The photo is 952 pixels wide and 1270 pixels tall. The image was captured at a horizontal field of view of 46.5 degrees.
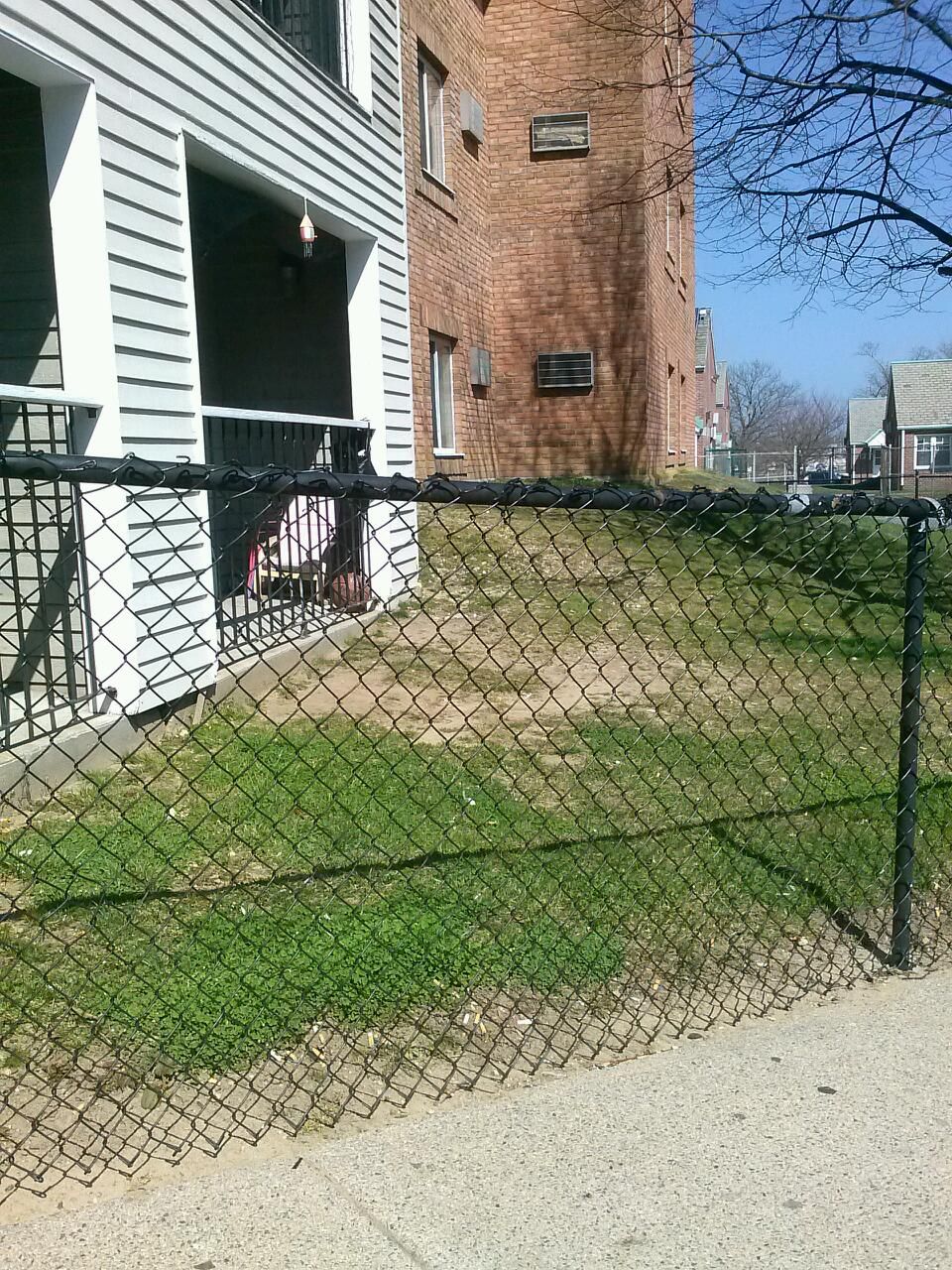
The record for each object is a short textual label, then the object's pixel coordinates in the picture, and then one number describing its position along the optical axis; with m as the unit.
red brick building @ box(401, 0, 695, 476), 14.27
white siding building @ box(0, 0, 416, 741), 5.23
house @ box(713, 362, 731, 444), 79.19
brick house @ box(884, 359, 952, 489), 48.47
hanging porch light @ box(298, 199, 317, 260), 7.56
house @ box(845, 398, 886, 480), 73.19
